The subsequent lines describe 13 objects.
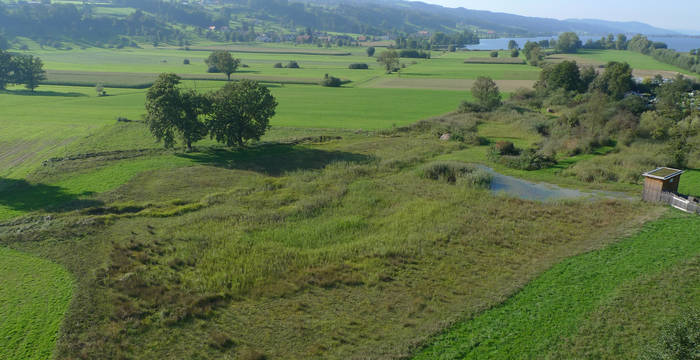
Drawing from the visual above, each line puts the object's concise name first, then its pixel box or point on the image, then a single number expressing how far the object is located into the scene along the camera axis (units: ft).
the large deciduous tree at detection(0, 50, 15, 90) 353.31
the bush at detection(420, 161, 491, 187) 146.51
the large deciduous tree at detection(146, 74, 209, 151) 179.93
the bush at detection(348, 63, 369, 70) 555.04
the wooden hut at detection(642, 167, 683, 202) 120.67
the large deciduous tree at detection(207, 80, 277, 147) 187.32
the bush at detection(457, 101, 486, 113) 282.85
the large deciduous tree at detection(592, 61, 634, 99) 278.26
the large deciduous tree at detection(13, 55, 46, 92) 350.43
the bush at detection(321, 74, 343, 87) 405.39
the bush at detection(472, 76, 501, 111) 286.25
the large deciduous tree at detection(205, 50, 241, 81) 418.10
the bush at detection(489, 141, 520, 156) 182.20
